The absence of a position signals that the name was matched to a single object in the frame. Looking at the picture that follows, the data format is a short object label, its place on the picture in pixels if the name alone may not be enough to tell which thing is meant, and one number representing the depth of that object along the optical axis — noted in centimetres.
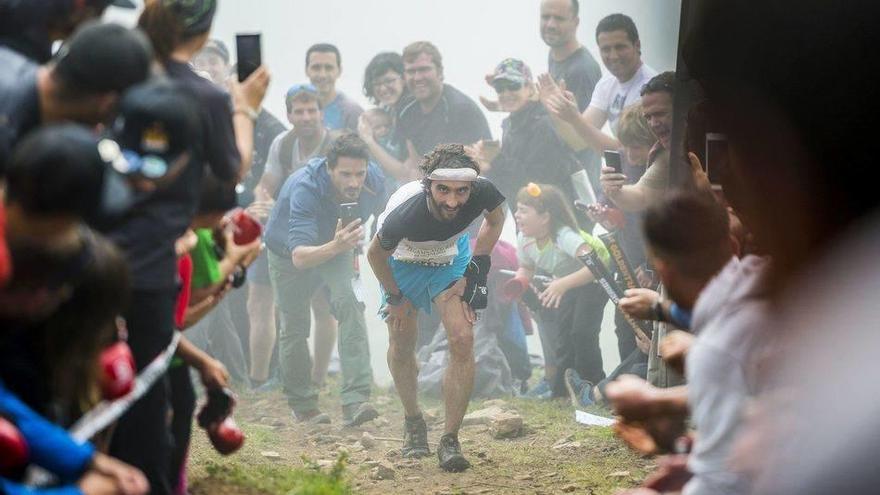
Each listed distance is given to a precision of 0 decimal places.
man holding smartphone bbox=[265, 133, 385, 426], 2006
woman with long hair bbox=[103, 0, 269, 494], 830
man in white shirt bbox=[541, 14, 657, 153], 2006
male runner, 1664
